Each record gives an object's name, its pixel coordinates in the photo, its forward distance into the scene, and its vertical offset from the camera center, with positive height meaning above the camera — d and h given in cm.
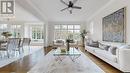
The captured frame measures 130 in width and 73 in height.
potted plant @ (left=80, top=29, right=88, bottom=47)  624 +30
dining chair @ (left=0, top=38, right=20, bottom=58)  295 -43
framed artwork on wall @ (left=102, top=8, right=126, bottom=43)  247 +42
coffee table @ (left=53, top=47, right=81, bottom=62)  241 -66
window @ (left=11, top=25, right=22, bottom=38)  674 +66
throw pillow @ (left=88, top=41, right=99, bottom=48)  374 -46
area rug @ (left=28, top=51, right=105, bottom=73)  189 -99
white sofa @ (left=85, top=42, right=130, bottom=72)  171 -64
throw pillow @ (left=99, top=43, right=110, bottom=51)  284 -49
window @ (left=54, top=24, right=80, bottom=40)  670 +54
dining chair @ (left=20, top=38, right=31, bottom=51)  401 -36
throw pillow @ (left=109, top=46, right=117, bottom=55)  221 -49
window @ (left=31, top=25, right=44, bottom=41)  688 +45
